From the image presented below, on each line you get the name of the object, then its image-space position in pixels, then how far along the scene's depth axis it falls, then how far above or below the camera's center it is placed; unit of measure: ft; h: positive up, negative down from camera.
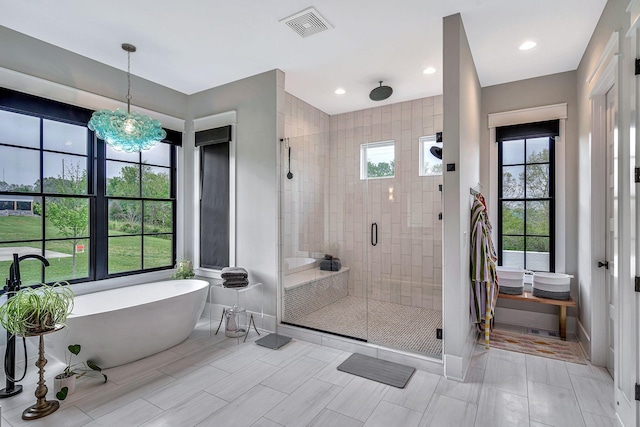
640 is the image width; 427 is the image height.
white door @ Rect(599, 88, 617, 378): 8.63 -0.42
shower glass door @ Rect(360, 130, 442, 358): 10.63 -0.94
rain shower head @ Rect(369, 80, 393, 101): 13.12 +5.09
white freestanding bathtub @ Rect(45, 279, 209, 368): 8.13 -3.07
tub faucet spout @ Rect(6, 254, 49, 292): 7.89 -1.54
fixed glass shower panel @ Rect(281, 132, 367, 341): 11.81 -0.83
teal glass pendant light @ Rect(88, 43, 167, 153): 9.27 +2.56
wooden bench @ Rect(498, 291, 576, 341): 10.75 -3.00
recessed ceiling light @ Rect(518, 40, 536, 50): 9.62 +5.19
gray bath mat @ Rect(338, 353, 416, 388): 8.29 -4.27
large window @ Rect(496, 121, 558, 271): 12.11 +0.76
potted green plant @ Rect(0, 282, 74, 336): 6.78 -2.12
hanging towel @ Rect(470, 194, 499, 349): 9.53 -1.63
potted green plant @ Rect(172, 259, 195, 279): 12.67 -2.23
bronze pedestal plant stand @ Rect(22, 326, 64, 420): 6.81 -4.16
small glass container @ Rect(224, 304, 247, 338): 11.32 -3.93
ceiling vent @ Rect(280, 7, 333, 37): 8.41 +5.28
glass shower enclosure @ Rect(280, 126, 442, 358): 10.93 -0.77
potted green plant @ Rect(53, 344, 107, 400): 7.38 -4.00
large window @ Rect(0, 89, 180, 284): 9.37 +0.57
